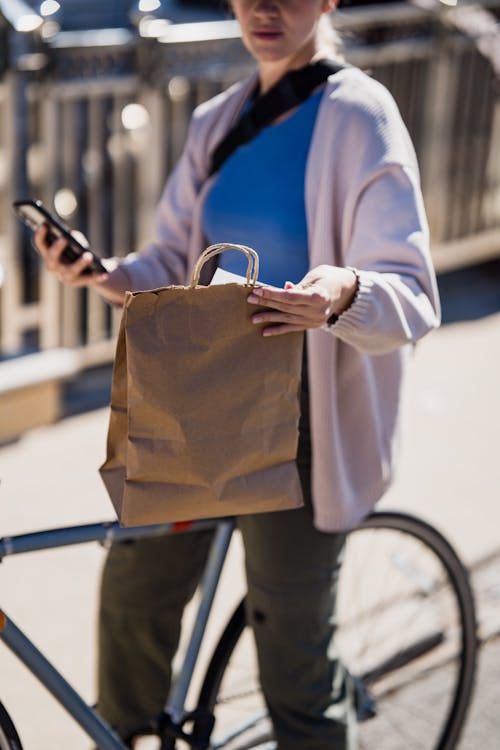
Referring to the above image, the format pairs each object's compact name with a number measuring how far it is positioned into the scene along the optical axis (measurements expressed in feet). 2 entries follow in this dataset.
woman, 11.25
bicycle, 11.70
